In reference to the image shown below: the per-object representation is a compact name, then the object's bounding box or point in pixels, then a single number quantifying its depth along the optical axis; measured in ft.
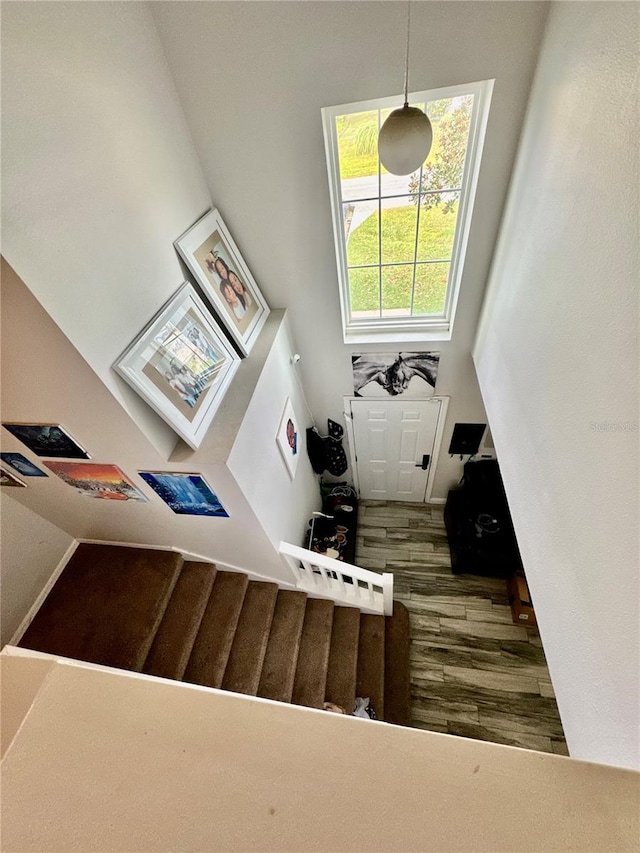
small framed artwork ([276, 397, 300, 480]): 8.01
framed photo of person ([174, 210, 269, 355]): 5.91
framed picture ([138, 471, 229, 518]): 5.61
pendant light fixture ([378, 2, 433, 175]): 3.53
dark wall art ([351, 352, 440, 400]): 8.92
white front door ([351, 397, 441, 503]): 10.29
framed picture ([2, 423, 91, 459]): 5.01
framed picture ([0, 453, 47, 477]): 5.76
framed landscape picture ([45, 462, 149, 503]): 5.69
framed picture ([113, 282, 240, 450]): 4.59
